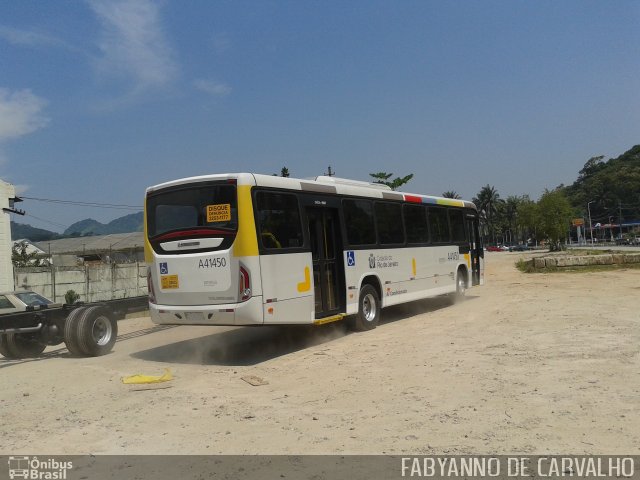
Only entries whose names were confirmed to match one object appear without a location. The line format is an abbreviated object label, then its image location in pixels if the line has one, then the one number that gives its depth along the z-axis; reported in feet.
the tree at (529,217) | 184.10
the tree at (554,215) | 177.68
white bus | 29.19
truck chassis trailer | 32.50
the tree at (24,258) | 129.39
